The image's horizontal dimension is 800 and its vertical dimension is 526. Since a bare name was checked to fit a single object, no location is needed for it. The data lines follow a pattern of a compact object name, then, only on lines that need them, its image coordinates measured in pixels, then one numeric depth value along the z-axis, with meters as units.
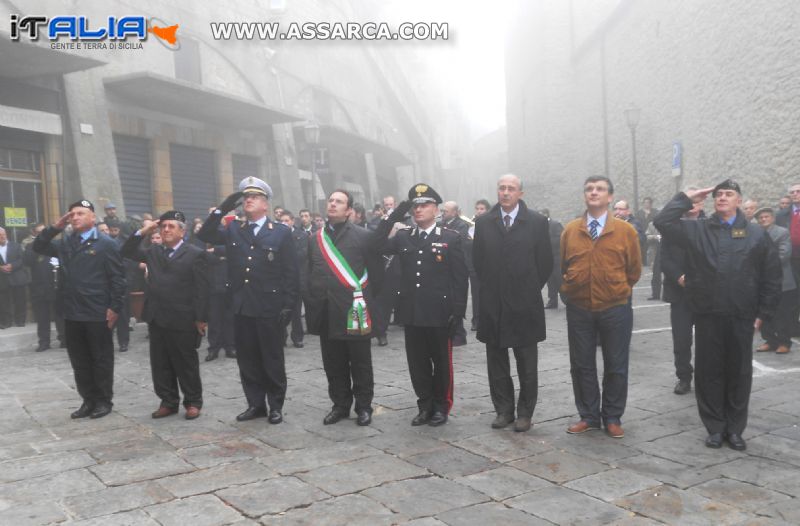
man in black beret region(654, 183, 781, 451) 4.66
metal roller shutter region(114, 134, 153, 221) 15.82
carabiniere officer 5.31
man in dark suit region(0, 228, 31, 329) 10.45
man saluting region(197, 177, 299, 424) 5.55
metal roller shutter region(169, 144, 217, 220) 17.34
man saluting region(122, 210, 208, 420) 5.74
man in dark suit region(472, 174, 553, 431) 5.15
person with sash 5.42
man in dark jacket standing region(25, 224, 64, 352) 9.77
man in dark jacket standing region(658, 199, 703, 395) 6.20
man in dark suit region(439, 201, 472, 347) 9.98
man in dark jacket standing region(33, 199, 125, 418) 5.85
